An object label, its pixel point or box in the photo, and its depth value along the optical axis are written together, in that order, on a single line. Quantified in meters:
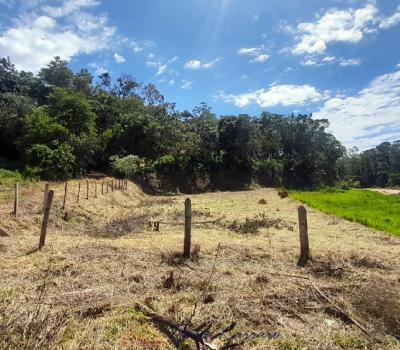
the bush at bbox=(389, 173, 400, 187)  71.31
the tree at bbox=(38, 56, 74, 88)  47.66
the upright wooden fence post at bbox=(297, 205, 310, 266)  8.83
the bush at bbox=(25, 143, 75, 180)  27.03
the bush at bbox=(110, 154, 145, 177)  33.12
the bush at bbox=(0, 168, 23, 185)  22.81
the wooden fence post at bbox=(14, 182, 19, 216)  12.66
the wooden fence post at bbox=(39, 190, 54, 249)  9.06
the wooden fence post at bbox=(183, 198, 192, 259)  8.65
